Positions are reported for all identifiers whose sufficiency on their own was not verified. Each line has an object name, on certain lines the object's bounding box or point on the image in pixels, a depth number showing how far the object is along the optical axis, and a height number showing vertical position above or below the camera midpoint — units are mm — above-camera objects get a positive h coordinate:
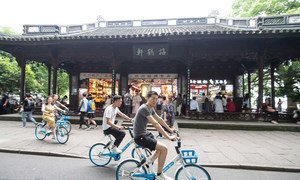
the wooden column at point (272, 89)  14500 +326
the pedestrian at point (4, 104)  16095 -806
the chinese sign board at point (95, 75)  18297 +1544
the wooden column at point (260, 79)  12703 +872
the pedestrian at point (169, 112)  9969 -826
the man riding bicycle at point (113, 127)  5594 -837
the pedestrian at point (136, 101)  15352 -512
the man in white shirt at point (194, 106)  14070 -777
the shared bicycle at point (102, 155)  5725 -1583
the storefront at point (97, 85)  18344 +739
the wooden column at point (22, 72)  14773 +1447
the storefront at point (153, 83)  17533 +871
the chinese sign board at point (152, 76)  17250 +1410
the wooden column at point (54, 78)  14429 +990
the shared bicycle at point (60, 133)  8141 -1483
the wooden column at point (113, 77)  13945 +1056
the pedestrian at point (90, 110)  11633 -863
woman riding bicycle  8336 -738
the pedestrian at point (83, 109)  11414 -795
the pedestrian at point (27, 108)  11531 -758
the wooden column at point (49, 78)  17050 +1191
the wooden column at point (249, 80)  16702 +1022
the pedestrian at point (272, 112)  12695 -1039
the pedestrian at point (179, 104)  14717 -685
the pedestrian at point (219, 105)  13711 -696
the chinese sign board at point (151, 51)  13281 +2595
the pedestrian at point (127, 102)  13531 -511
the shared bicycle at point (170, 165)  4035 -1428
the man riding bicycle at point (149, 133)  4148 -762
